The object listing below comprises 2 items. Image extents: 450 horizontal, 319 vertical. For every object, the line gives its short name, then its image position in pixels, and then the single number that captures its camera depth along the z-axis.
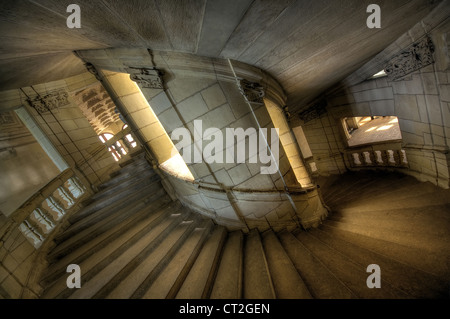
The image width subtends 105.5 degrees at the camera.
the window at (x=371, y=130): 7.55
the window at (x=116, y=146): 11.40
